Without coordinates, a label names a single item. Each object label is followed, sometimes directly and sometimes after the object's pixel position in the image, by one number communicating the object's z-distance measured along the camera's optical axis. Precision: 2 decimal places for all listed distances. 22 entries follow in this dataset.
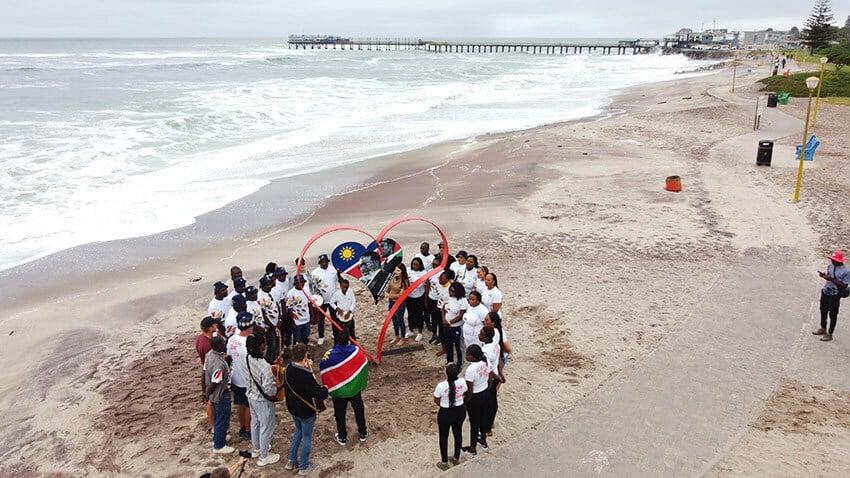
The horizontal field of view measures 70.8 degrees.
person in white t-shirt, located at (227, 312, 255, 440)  6.36
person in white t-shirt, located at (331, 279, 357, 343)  8.47
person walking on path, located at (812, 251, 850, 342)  8.45
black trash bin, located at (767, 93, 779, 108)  35.56
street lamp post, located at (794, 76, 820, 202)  15.31
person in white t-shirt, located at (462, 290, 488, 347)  7.26
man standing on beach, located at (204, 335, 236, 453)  6.33
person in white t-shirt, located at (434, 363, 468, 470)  5.86
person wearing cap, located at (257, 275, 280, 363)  8.00
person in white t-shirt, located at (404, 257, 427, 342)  8.98
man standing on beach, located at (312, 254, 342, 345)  8.67
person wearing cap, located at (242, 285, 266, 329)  7.72
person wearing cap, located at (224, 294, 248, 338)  7.19
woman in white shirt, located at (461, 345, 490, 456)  6.05
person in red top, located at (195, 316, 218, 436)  6.80
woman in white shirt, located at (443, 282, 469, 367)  7.88
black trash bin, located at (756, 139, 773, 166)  20.08
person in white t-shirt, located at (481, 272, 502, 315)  7.95
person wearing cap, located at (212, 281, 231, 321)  7.77
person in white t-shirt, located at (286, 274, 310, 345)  8.41
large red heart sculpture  7.67
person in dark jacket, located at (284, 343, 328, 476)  5.86
